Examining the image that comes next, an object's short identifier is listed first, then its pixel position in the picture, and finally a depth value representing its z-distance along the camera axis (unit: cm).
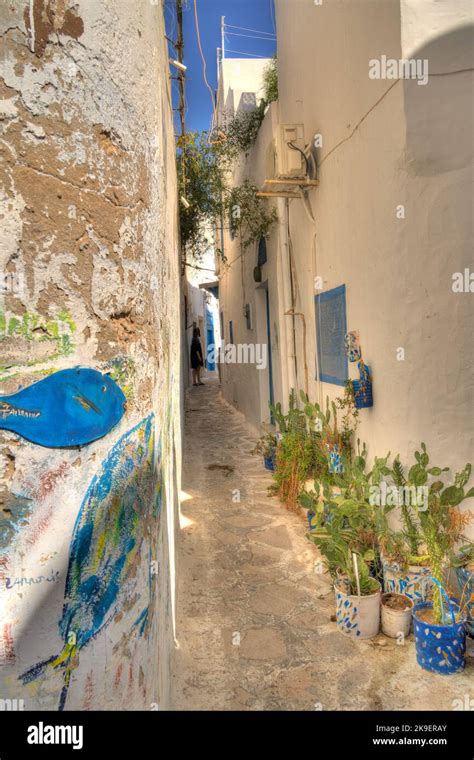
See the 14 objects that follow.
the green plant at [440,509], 301
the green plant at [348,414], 436
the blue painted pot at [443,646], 264
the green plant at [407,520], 321
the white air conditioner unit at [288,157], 522
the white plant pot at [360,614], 302
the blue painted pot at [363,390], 400
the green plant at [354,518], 325
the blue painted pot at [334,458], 449
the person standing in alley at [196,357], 1688
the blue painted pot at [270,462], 650
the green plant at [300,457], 505
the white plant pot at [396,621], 298
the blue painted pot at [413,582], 310
